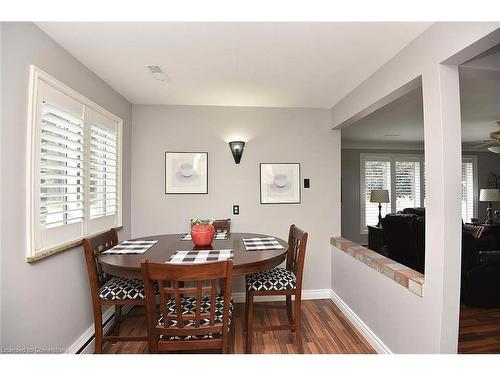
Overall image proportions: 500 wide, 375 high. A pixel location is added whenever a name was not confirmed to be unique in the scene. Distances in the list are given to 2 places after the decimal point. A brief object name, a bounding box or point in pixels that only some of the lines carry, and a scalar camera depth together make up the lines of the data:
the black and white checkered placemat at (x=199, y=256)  1.80
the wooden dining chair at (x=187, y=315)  1.40
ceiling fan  3.17
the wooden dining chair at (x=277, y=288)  2.04
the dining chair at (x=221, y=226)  2.98
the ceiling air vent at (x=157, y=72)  2.12
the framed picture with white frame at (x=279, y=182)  3.18
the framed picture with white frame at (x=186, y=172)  3.10
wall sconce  3.03
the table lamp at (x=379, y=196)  5.68
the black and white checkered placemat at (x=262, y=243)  2.16
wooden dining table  1.70
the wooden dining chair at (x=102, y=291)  1.88
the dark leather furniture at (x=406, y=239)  3.29
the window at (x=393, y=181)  6.23
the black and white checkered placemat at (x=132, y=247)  2.07
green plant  2.27
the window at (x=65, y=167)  1.53
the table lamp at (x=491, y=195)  5.20
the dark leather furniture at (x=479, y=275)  2.87
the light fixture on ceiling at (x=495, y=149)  4.16
